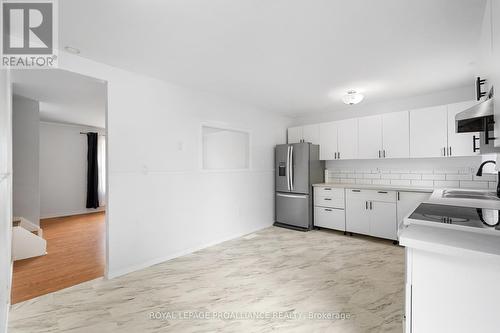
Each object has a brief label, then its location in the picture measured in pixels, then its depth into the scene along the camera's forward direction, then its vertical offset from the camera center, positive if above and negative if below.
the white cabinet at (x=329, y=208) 4.32 -0.77
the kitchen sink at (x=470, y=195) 2.46 -0.33
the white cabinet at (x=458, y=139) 3.33 +0.38
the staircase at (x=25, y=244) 3.25 -1.07
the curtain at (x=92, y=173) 6.68 -0.15
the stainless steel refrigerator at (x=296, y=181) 4.57 -0.29
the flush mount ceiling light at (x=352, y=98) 3.54 +1.01
